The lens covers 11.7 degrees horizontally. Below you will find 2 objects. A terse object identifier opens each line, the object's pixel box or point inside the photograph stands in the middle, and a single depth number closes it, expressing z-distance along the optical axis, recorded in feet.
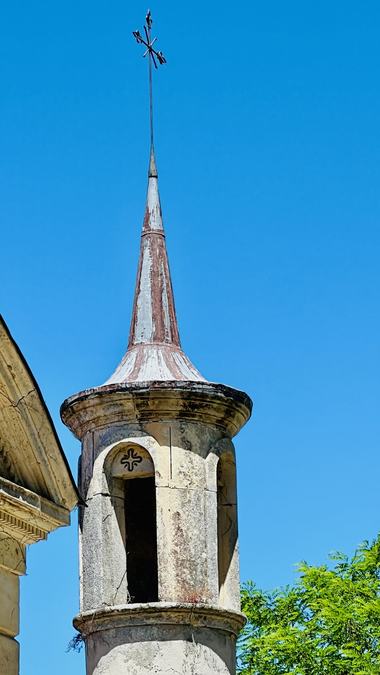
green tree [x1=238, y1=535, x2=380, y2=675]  92.32
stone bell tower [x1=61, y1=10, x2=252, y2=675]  56.49
